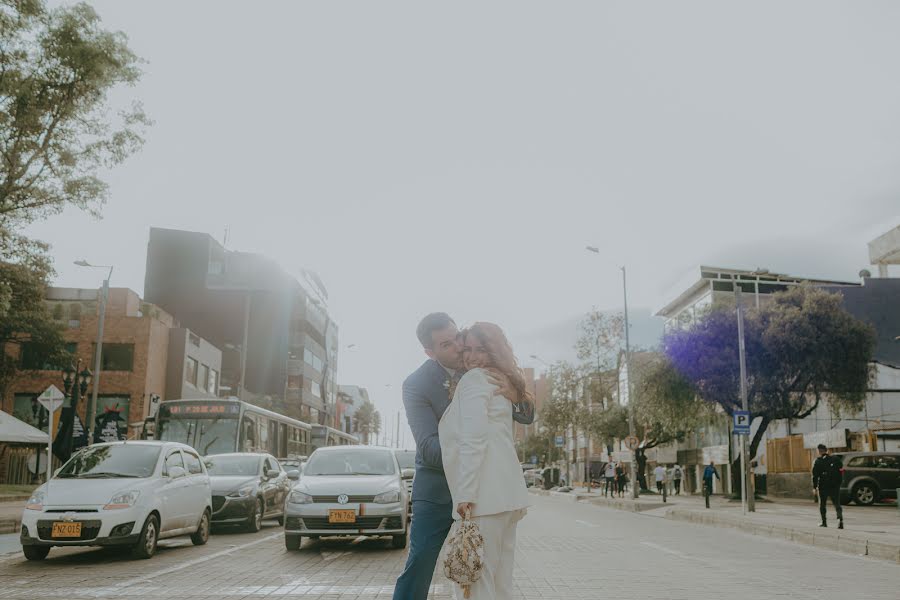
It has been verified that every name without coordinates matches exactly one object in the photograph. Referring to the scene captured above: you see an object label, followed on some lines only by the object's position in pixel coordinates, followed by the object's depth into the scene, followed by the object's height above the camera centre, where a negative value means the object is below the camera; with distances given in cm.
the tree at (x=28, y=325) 3600 +606
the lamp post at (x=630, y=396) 3944 +301
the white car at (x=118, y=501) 1068 -59
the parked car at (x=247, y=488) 1605 -59
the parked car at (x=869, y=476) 2845 -33
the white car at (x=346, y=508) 1195 -68
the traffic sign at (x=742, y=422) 2431 +116
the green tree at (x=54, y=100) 1897 +787
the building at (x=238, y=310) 7181 +1215
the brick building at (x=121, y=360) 4638 +523
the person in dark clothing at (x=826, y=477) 1805 -24
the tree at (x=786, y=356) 3250 +405
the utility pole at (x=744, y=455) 2543 +27
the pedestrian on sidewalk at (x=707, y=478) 2936 -52
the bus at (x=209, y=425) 2405 +87
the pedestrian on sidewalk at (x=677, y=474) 4344 -54
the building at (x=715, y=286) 5119 +1083
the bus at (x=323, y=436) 3625 +94
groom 461 +12
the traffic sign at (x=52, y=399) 1919 +120
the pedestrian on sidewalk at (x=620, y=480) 4188 -84
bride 401 +0
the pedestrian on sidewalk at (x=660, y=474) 3709 -47
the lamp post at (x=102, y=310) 3335 +556
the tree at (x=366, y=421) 12129 +531
